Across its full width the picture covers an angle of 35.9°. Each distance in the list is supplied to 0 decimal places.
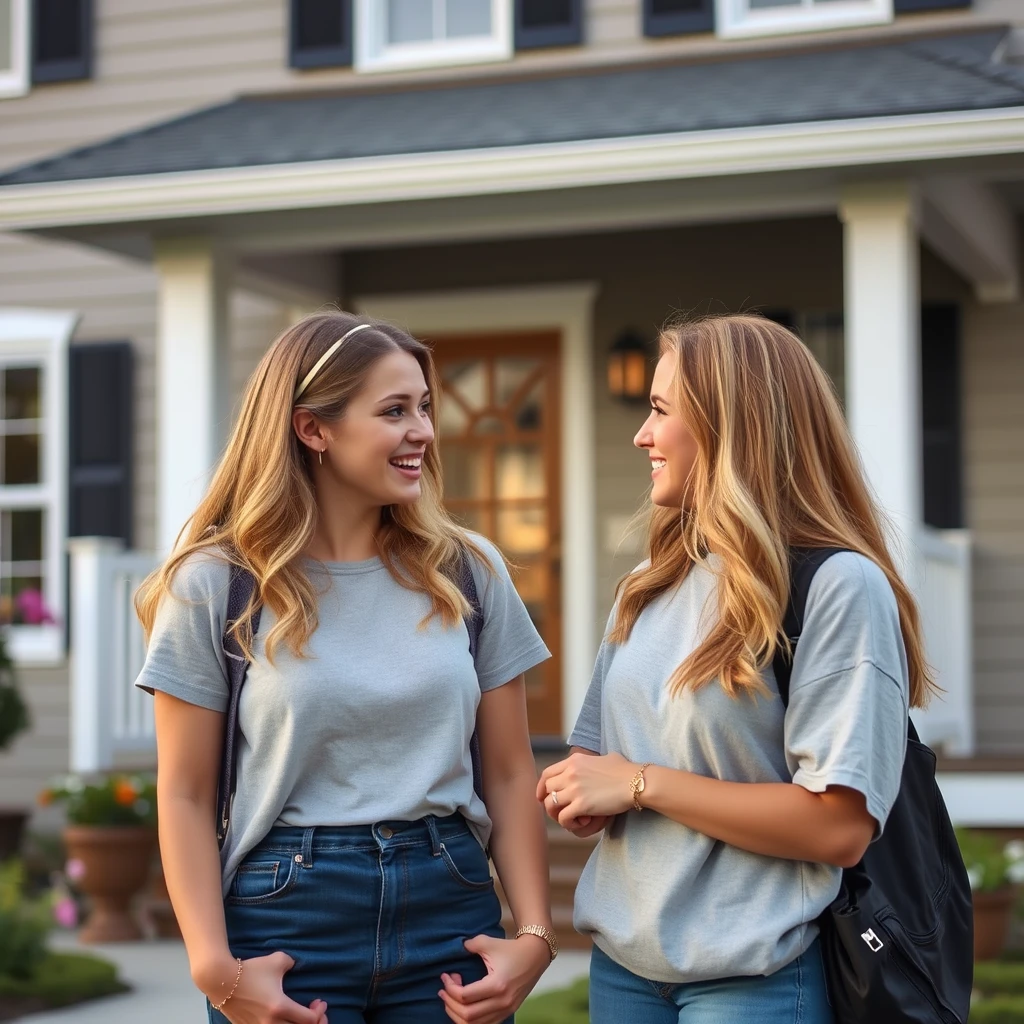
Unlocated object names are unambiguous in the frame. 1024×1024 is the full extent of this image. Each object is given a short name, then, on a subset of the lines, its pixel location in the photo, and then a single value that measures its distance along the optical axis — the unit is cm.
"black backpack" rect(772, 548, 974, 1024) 194
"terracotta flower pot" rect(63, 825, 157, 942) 671
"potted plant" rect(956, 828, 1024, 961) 557
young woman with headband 212
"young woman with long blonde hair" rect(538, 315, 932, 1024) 194
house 608
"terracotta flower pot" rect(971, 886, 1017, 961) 562
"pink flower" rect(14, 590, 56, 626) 780
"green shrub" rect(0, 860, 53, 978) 540
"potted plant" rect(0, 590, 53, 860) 745
